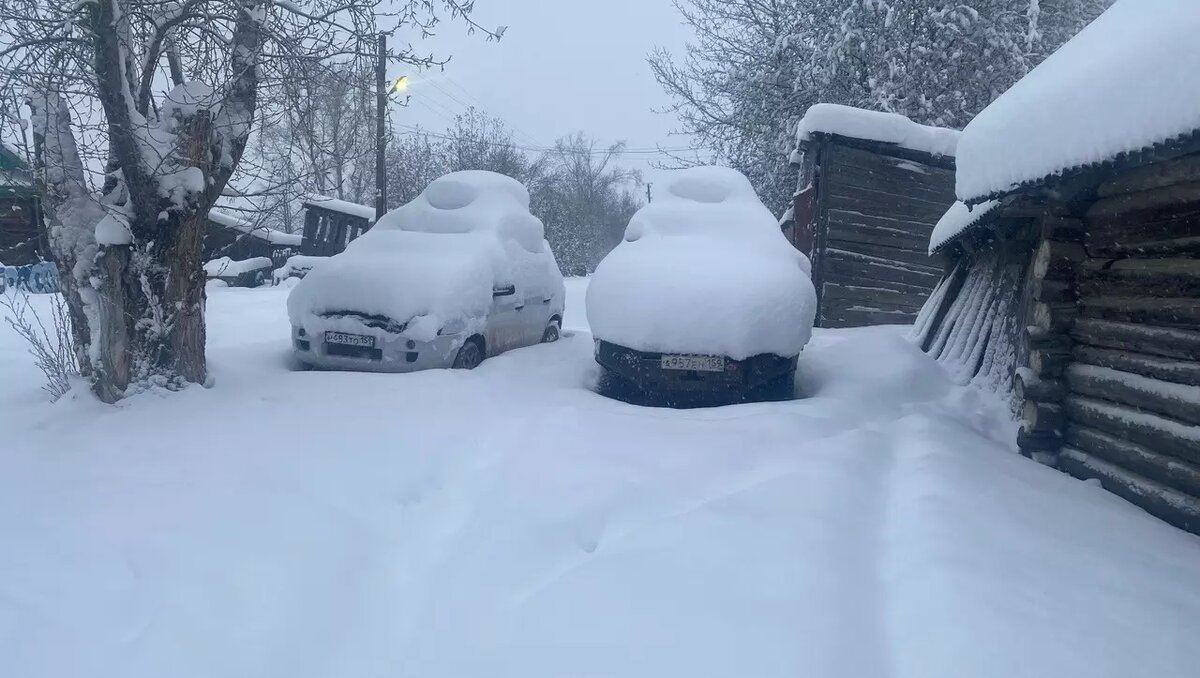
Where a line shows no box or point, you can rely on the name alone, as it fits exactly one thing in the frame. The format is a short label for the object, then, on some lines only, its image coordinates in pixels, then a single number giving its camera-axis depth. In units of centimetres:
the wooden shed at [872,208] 940
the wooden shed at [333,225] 2091
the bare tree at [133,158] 480
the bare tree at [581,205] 3719
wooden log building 335
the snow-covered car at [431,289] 611
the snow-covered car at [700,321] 550
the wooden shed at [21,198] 500
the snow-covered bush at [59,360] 498
